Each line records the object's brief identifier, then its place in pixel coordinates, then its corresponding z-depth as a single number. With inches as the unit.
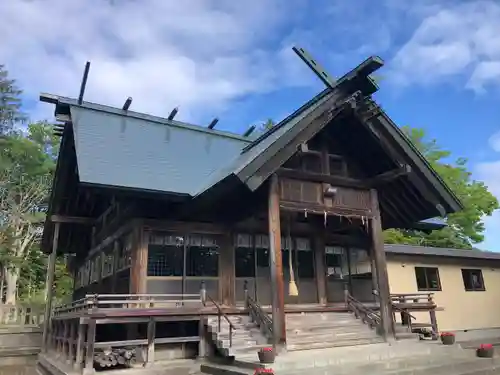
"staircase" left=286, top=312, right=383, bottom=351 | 346.9
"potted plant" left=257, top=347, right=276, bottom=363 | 282.7
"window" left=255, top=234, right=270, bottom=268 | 465.4
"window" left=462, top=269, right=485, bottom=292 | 689.0
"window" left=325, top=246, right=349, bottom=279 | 518.6
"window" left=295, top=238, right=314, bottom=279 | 493.4
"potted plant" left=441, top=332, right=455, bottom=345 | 390.9
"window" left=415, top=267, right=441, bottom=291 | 652.1
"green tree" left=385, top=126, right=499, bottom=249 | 1135.0
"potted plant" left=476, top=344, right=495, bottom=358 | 346.0
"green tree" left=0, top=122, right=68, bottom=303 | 1145.4
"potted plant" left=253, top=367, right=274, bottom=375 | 240.8
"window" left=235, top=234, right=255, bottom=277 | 454.3
